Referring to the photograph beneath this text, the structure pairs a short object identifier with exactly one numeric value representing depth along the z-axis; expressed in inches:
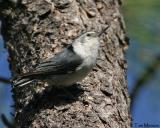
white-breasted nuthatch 298.7
